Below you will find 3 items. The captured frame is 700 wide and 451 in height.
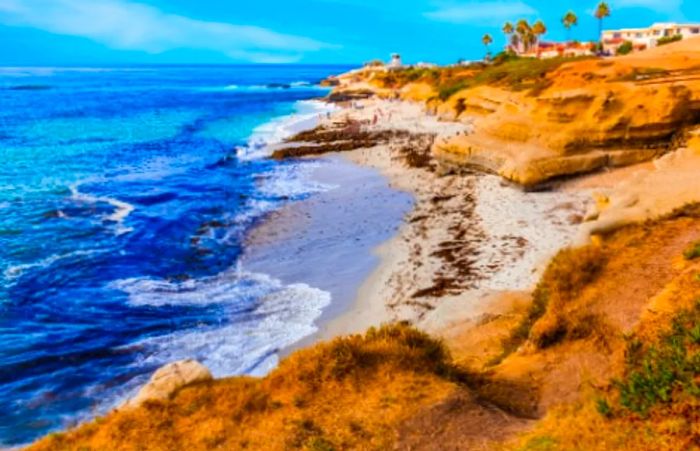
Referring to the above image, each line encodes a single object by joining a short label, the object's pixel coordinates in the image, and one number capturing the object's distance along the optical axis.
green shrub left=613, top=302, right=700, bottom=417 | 6.64
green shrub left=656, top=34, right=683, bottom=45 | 69.91
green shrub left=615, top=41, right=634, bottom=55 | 80.31
